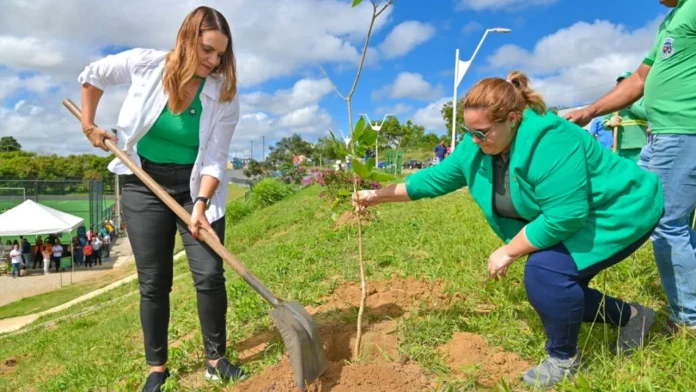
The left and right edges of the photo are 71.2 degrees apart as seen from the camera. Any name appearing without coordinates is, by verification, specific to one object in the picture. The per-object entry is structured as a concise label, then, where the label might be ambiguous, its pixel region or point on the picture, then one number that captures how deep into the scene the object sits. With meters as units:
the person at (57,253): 19.42
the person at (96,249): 20.80
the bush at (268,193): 19.52
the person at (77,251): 20.53
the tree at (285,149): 36.20
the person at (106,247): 22.68
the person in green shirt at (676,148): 2.12
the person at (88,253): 20.20
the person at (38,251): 19.78
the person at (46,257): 19.21
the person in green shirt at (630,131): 4.45
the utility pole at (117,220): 31.38
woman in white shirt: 2.32
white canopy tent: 17.78
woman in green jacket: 1.84
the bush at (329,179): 7.46
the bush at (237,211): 17.98
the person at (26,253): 19.80
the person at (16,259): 18.34
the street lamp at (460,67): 14.64
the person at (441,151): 17.81
